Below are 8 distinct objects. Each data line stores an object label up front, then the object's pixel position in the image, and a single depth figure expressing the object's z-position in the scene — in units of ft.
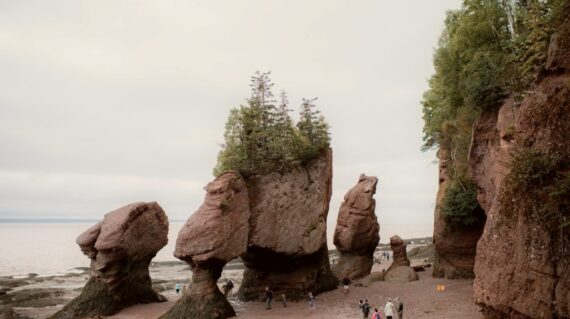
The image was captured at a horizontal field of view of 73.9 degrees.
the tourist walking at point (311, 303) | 93.11
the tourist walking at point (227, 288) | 114.83
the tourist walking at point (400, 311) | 72.41
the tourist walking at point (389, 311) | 67.46
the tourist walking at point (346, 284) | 106.00
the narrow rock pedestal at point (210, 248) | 85.48
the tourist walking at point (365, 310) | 78.38
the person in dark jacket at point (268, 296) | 97.05
